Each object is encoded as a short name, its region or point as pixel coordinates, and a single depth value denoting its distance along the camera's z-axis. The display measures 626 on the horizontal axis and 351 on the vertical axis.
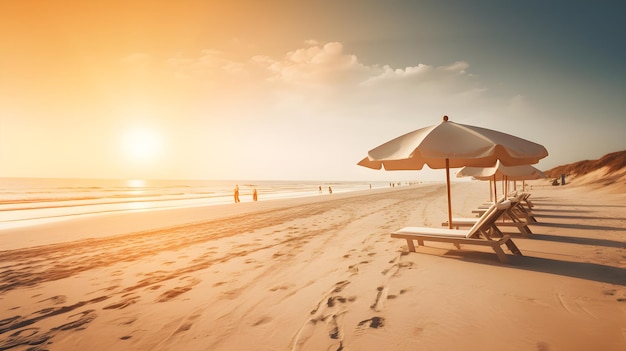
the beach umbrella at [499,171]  10.84
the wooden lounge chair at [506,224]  7.04
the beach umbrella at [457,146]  4.59
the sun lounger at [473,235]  4.99
